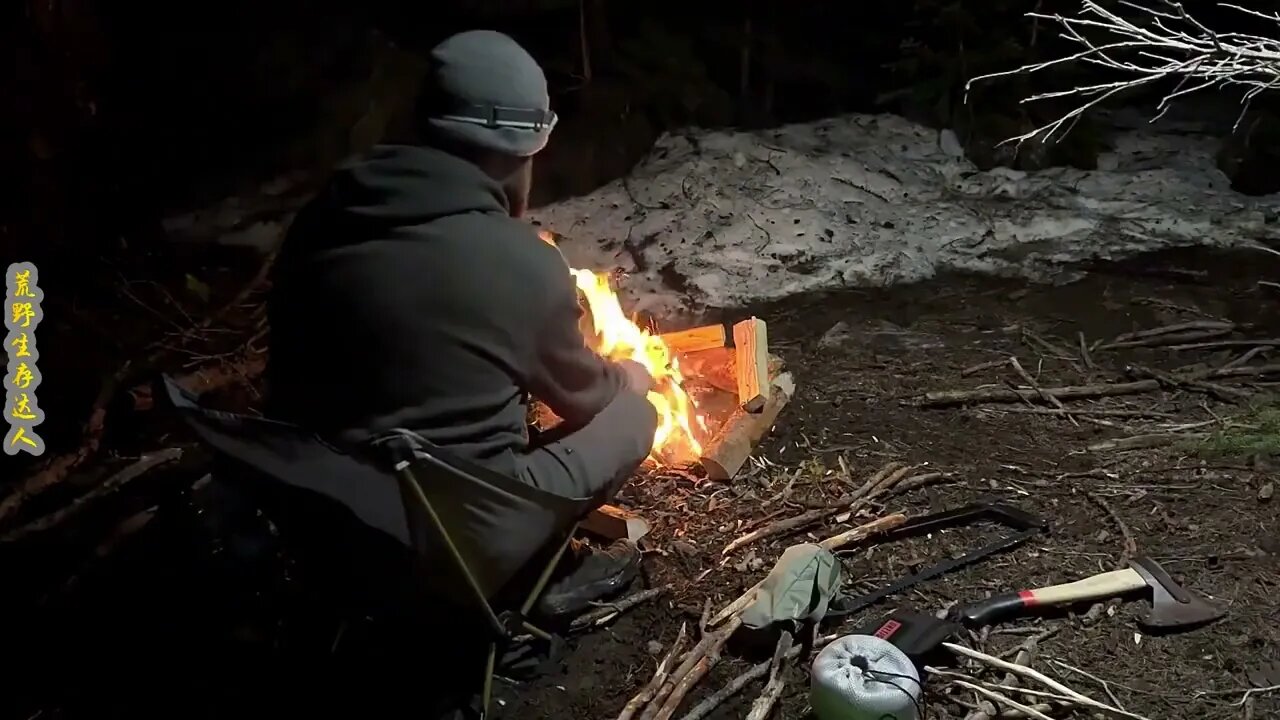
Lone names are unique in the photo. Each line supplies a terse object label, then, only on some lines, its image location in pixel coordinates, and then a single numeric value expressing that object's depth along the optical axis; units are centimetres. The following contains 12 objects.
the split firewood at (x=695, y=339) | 524
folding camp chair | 275
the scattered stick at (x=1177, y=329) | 550
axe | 346
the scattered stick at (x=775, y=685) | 321
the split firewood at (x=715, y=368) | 522
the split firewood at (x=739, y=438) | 442
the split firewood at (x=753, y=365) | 484
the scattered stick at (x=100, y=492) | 429
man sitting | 285
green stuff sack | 343
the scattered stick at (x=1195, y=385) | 478
